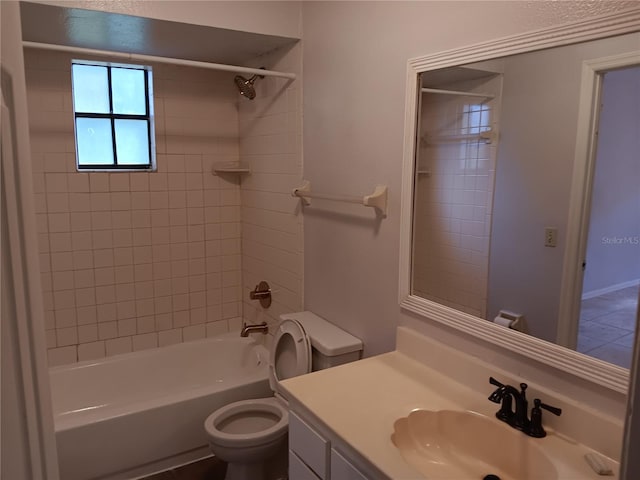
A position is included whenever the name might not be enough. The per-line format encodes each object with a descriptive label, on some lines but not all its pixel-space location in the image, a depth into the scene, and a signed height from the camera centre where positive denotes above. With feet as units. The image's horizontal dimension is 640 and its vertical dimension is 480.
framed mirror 4.03 -0.25
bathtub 7.68 -4.39
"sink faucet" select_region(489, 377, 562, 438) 4.45 -2.28
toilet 7.11 -4.00
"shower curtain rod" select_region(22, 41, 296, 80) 6.62 +1.53
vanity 4.14 -2.46
